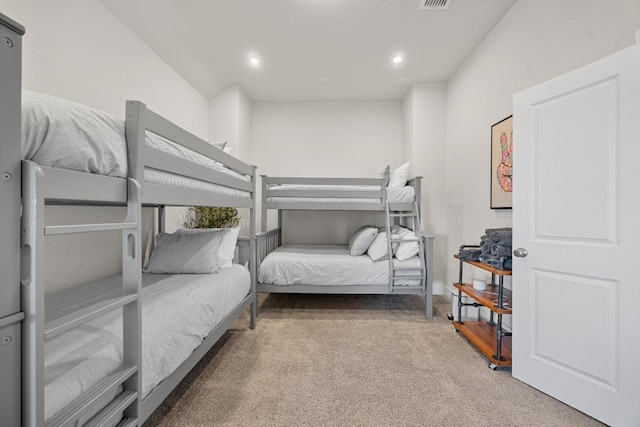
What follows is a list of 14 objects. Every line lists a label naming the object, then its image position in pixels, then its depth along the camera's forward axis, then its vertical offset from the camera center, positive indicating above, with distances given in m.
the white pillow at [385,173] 3.10 +0.48
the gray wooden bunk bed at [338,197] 3.03 +0.18
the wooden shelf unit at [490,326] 1.92 -1.01
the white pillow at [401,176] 3.26 +0.44
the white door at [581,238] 1.35 -0.14
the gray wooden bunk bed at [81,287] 0.68 -0.17
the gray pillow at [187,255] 2.11 -0.35
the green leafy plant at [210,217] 3.27 -0.06
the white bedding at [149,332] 0.88 -0.52
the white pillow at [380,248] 2.89 -0.38
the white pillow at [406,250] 2.89 -0.40
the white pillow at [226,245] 2.26 -0.28
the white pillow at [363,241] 3.09 -0.33
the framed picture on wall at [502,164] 2.30 +0.44
